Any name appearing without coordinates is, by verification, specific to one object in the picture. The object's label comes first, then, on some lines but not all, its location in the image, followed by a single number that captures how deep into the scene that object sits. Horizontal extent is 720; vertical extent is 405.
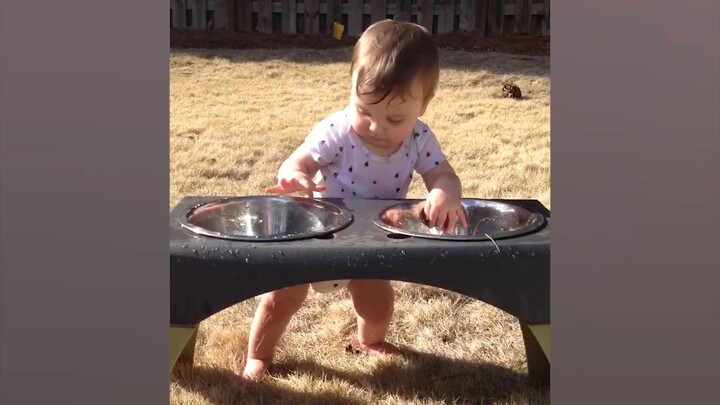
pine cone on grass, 4.04
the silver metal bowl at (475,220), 1.20
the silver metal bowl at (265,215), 1.29
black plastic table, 1.10
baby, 1.39
